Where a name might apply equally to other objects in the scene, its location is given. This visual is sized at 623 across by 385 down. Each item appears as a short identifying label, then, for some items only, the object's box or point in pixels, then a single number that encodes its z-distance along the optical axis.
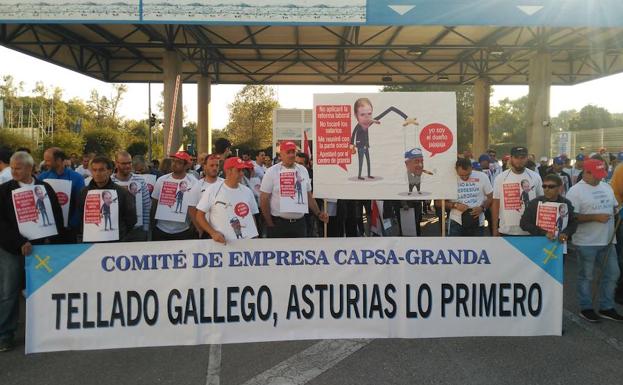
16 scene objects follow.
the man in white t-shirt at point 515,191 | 5.69
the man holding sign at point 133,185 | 5.92
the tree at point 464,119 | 56.74
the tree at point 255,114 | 40.41
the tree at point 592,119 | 86.12
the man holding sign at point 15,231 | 4.59
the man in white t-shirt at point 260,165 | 9.85
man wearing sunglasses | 5.12
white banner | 4.42
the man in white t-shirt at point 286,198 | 5.78
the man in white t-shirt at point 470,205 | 6.38
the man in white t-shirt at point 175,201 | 5.86
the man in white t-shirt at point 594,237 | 5.32
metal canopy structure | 16.77
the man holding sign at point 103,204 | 4.64
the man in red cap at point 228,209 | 4.71
